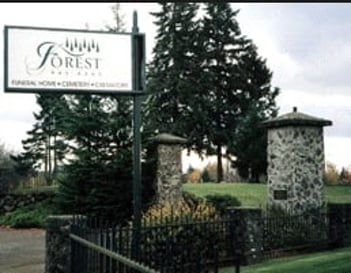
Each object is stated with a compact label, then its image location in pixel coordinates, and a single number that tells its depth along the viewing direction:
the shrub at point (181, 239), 8.92
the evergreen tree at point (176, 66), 42.72
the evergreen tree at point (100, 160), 18.52
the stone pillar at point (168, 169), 19.23
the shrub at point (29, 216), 21.94
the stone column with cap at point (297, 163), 16.56
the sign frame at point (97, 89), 8.23
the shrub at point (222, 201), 17.23
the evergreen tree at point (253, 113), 33.09
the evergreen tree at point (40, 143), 47.56
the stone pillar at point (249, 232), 12.91
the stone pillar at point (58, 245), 8.89
